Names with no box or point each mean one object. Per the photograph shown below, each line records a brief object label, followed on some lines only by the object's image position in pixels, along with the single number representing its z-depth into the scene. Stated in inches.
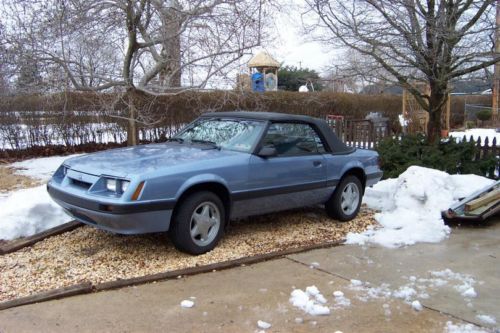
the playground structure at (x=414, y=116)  719.7
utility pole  353.7
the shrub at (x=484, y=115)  1100.5
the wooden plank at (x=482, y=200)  270.5
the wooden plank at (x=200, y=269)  173.5
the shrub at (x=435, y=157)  365.7
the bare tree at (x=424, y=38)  351.9
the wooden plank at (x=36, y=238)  204.5
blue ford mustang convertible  186.1
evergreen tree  1471.6
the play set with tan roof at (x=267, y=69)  916.0
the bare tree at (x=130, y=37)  324.2
